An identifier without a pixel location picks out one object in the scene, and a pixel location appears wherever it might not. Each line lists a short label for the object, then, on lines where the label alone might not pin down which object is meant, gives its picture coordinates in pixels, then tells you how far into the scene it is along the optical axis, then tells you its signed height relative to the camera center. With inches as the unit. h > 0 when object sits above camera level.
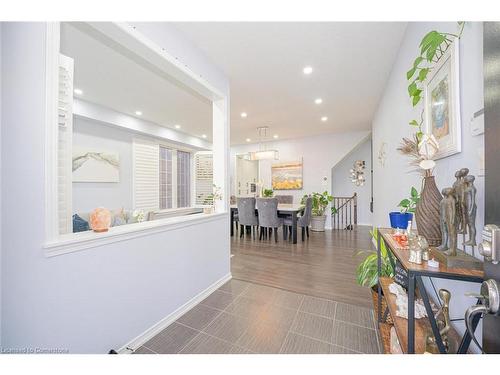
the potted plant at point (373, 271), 70.6 -29.8
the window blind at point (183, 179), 245.8 +10.8
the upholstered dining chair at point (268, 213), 175.0 -21.9
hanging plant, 38.6 +10.0
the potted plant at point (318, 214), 226.2 -29.2
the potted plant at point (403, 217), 53.7 -8.0
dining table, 173.5 -21.7
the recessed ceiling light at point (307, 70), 103.9 +60.5
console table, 29.6 -17.4
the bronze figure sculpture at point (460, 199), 31.1 -1.8
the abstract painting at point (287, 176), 264.4 +15.6
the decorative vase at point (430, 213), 38.2 -4.9
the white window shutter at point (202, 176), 262.8 +14.8
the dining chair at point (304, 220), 183.3 -29.0
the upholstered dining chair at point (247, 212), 188.9 -22.7
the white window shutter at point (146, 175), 187.3 +12.0
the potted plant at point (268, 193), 216.2 -5.8
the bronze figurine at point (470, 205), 29.7 -2.7
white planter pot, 226.0 -39.0
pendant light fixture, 205.6 +33.5
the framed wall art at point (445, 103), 42.1 +19.7
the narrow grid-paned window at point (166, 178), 221.3 +10.4
